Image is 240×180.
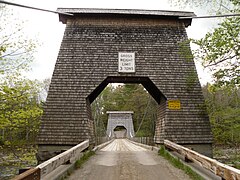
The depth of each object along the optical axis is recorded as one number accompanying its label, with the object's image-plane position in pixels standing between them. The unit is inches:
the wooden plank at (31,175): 88.2
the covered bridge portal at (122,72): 310.3
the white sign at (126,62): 332.5
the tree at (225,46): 215.6
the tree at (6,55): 178.7
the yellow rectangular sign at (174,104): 321.1
